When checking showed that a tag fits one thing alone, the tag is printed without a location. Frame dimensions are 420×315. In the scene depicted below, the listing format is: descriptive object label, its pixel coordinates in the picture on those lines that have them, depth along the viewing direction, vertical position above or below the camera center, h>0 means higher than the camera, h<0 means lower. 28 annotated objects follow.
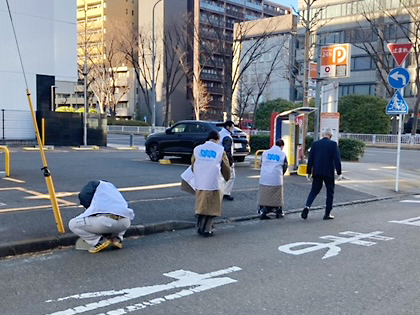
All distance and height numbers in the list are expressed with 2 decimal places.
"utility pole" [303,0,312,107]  17.23 +3.07
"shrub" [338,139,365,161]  21.14 -0.87
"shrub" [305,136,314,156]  21.06 -0.61
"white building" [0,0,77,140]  25.08 +4.21
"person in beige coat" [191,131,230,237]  7.16 -0.77
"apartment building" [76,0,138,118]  55.28 +9.69
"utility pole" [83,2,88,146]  25.71 -0.11
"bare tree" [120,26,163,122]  50.44 +9.54
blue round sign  12.45 +1.52
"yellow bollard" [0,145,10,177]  11.61 -1.04
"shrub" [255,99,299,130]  44.88 +2.07
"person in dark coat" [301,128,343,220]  8.83 -0.70
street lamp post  41.38 +3.76
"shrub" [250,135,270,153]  22.58 -0.66
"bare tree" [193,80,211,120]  48.72 +3.62
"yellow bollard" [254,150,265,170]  15.77 -1.24
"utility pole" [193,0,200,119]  46.91 +7.10
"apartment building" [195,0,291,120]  39.97 +9.15
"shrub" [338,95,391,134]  40.50 +1.51
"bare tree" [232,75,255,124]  51.66 +4.15
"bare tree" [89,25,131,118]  54.16 +7.12
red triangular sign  12.48 +2.29
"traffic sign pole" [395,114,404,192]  12.69 -1.47
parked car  15.95 -0.45
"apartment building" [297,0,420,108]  49.78 +11.86
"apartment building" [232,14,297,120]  55.03 +8.53
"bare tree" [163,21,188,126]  49.34 +9.46
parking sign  14.75 +2.32
